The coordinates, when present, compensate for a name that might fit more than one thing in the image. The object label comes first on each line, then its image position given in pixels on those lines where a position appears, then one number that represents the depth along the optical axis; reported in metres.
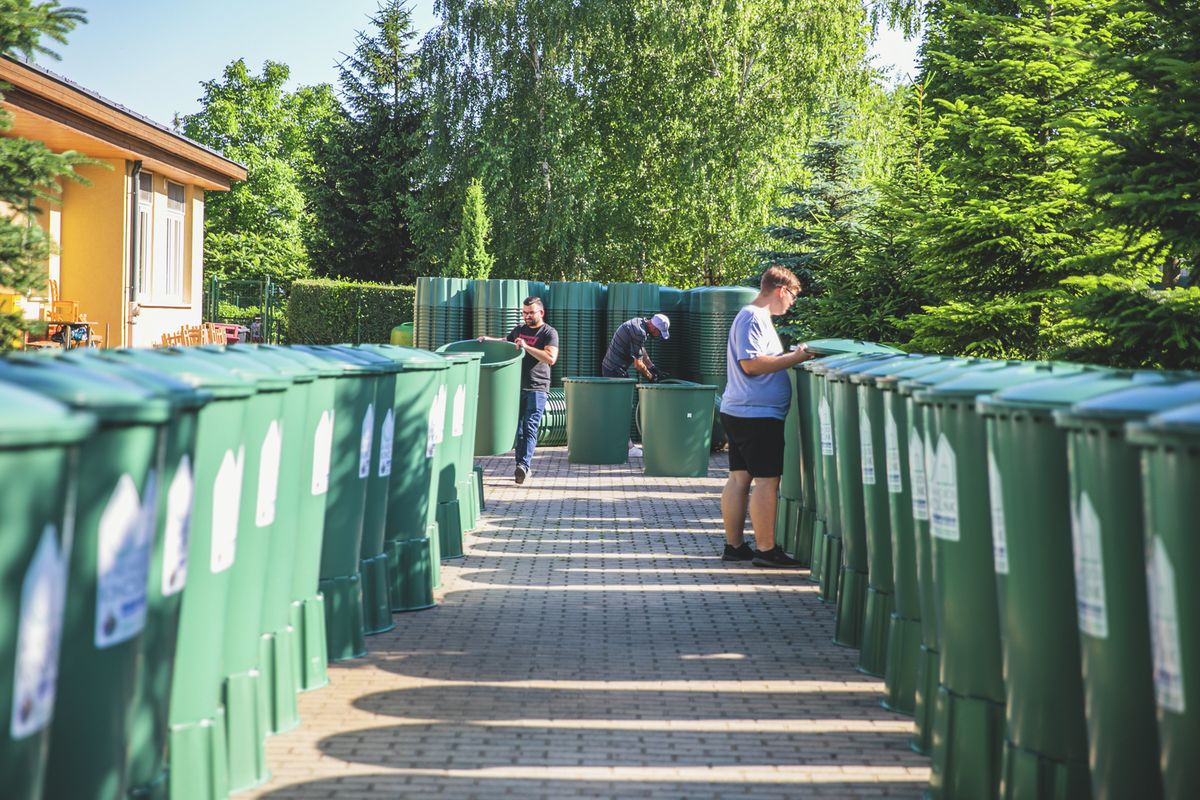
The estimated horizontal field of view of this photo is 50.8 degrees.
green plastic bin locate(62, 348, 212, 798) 3.64
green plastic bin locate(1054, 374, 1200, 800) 3.39
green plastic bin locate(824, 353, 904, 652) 6.86
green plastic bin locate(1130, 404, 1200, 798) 3.03
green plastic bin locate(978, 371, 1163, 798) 3.90
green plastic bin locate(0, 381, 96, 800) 2.69
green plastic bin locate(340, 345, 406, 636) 6.80
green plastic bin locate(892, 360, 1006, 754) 5.04
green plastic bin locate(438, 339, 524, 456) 14.79
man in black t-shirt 14.23
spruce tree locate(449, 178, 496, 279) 32.25
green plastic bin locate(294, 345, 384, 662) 6.22
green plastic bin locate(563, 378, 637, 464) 16.25
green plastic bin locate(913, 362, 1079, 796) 4.45
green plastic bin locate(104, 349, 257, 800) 4.12
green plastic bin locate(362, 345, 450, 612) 7.46
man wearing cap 16.58
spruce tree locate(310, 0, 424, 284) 43.59
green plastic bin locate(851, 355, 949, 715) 5.69
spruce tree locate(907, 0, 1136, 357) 12.47
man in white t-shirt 8.75
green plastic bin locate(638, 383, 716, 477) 15.13
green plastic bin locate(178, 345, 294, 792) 4.64
